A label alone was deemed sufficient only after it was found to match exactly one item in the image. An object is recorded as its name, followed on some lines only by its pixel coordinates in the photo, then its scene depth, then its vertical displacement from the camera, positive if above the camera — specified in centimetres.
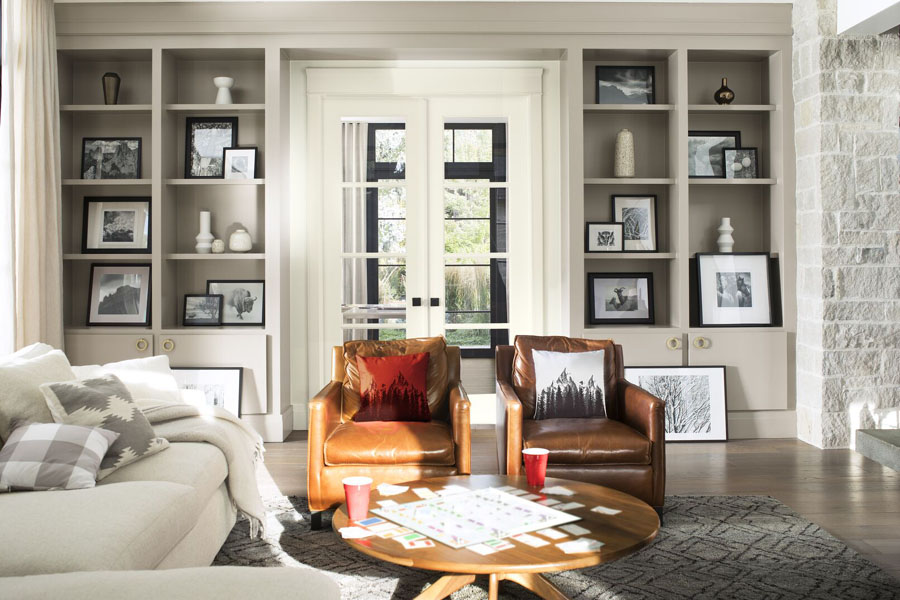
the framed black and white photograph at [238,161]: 521 +97
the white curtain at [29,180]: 418 +72
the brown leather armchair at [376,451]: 324 -65
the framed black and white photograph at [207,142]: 521 +111
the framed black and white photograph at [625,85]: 531 +151
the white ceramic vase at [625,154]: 515 +99
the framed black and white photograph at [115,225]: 516 +53
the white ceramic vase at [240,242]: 511 +40
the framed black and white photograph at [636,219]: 530 +57
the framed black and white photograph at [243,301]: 523 +1
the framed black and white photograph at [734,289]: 512 +7
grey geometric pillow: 260 -39
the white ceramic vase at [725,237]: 520 +43
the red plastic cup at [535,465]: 266 -58
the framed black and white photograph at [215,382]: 495 -52
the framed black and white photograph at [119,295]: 516 +5
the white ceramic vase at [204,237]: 512 +44
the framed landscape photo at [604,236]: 527 +45
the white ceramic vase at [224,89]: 510 +144
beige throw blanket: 301 -53
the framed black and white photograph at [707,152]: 527 +103
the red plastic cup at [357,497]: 230 -60
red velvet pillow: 362 -43
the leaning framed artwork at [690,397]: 499 -65
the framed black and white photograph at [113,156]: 519 +101
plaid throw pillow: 234 -49
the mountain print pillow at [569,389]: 374 -44
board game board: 220 -67
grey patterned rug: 259 -99
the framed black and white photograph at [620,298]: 530 +1
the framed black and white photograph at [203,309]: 521 -5
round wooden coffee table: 198 -68
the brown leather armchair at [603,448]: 331 -65
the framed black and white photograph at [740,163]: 527 +95
